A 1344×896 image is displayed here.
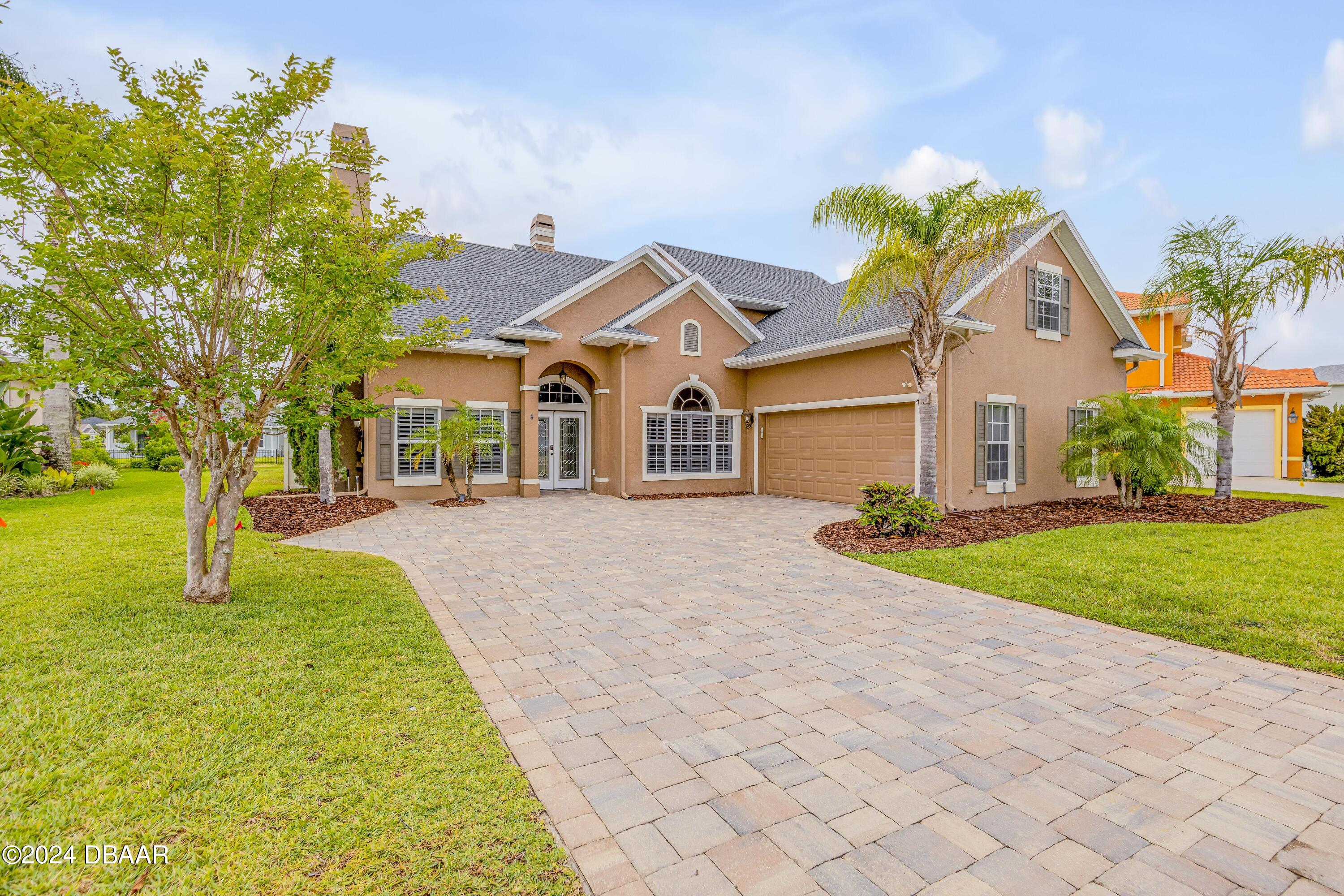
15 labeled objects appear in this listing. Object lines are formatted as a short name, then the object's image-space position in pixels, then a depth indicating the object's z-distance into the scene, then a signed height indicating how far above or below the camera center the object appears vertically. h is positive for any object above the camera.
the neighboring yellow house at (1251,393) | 18.86 +1.43
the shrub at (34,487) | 12.02 -0.83
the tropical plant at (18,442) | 12.57 +0.04
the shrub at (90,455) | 15.99 -0.30
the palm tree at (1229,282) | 11.23 +3.01
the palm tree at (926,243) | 9.32 +3.06
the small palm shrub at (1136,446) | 11.16 -0.09
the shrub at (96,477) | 13.50 -0.74
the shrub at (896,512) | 8.85 -1.03
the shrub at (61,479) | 12.70 -0.74
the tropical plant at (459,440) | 12.62 +0.06
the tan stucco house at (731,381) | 12.55 +1.41
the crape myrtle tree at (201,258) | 4.34 +1.43
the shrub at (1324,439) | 18.75 +0.02
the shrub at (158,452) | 22.06 -0.29
